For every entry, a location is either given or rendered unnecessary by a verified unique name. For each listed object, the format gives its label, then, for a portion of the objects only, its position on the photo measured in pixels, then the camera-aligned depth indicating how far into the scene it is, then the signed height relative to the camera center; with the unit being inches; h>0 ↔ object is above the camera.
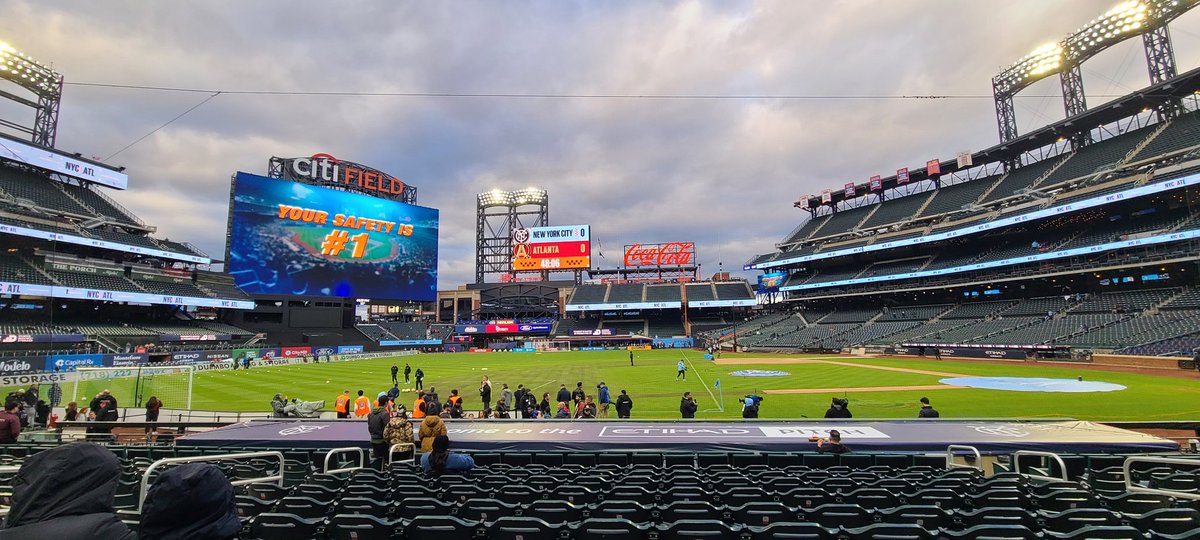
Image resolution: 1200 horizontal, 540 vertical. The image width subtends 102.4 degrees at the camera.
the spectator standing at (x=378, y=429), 346.0 -61.8
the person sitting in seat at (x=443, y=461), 281.7 -70.7
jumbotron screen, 2412.5 +555.0
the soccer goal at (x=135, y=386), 727.1 -65.1
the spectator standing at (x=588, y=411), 587.7 -86.8
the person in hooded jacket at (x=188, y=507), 92.0 -30.8
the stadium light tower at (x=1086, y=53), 1764.3 +1136.4
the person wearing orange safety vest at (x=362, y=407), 633.6 -82.4
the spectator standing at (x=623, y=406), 613.0 -84.6
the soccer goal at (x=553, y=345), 3292.3 -29.9
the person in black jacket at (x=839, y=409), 532.1 -81.0
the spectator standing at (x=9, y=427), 392.2 -62.3
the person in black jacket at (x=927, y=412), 508.7 -82.2
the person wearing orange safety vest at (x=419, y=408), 575.1 -78.9
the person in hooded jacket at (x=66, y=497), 83.9 -26.6
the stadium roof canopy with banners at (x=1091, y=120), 1731.1 +863.3
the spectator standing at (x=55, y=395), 760.0 -72.3
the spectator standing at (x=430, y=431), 319.0 -58.2
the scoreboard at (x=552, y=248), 3604.8 +694.0
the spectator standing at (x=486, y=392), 741.1 -78.2
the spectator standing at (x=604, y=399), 689.6 -84.2
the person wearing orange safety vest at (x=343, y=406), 628.1 -80.0
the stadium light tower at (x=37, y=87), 1787.6 +1012.9
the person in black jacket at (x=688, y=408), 592.5 -84.7
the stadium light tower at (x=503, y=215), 3924.7 +1020.1
